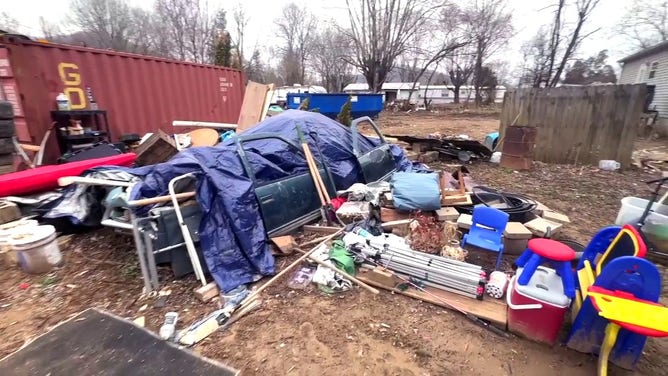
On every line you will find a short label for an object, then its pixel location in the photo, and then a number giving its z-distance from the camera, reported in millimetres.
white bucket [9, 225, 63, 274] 3119
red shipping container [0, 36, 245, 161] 4898
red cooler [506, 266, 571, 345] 2322
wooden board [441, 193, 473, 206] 4387
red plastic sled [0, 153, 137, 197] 3680
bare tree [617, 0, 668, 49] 25281
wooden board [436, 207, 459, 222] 4047
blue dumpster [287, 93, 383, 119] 13523
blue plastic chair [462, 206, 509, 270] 3330
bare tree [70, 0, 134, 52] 29203
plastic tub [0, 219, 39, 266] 3254
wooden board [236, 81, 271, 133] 7672
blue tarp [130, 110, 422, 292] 3139
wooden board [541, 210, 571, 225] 4352
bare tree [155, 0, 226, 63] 27625
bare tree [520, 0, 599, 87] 17984
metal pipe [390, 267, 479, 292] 2912
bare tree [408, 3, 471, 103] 20984
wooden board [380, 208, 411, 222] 4086
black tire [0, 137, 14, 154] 4297
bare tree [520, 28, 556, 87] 20625
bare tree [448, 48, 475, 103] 31312
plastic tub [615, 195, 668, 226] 3803
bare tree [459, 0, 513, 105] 23516
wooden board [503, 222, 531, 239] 3648
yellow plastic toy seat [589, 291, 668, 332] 1857
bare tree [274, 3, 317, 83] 36094
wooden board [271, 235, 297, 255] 3537
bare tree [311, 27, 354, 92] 32512
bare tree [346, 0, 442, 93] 19562
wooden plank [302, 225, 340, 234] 3971
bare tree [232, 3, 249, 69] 33125
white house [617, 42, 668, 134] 14625
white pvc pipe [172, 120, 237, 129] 6843
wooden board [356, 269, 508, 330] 2680
